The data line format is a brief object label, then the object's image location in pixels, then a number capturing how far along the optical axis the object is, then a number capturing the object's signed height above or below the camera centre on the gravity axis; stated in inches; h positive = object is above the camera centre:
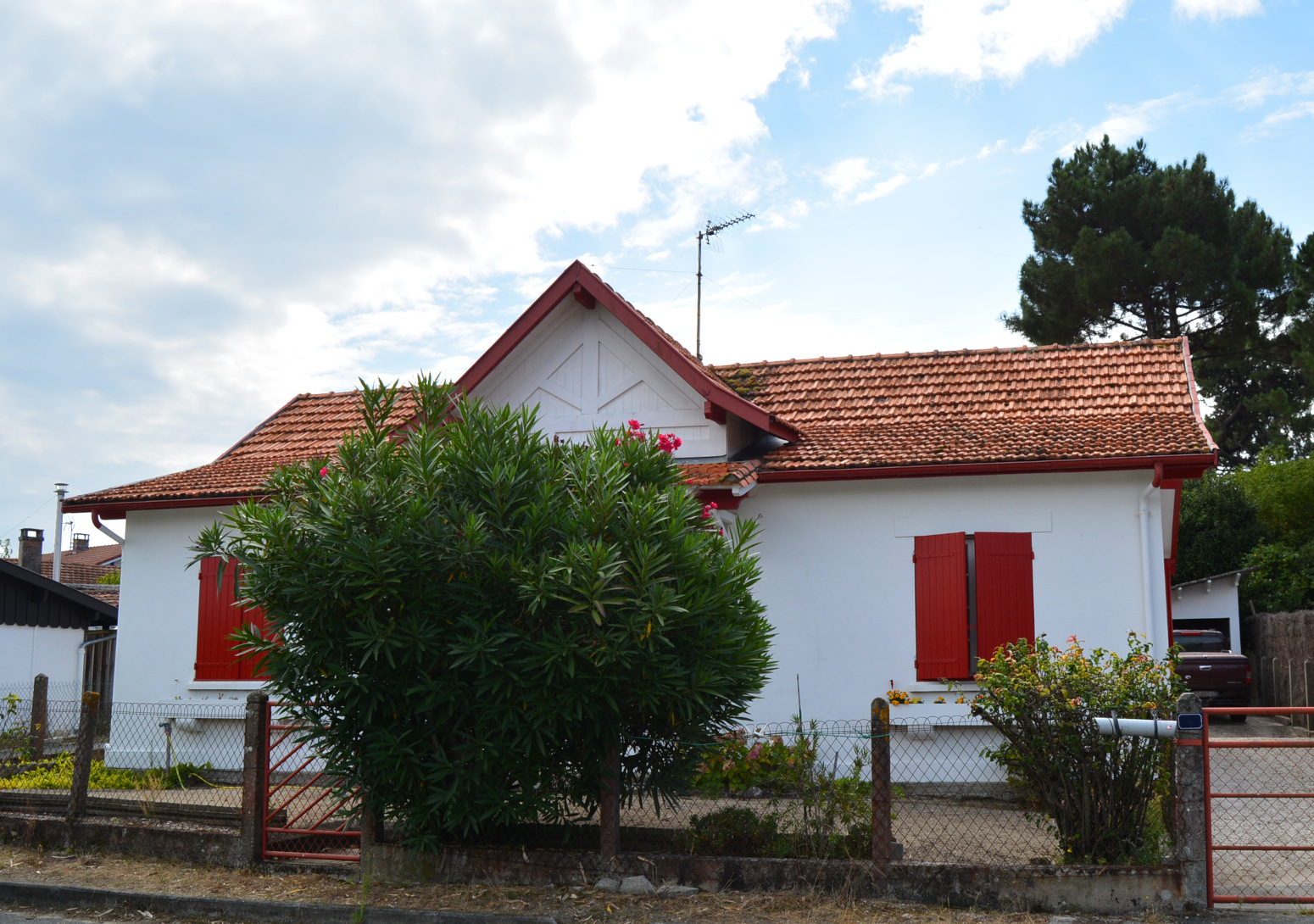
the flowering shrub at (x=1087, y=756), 261.3 -33.2
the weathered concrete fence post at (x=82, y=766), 344.2 -50.0
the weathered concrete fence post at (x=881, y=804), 262.7 -45.9
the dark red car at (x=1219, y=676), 768.3 -36.1
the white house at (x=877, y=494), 407.8 +54.2
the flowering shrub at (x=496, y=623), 259.1 -1.0
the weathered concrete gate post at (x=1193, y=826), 248.5 -48.0
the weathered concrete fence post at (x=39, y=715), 415.8 -41.5
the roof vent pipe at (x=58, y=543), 1119.6 +79.4
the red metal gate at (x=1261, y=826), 258.7 -67.8
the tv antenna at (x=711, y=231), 719.1 +273.4
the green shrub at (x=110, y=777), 422.0 -70.8
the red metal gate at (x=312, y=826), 301.7 -66.7
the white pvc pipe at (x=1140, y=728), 252.7 -24.8
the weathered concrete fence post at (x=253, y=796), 308.0 -53.3
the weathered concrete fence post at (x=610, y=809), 276.2 -50.3
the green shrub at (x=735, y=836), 278.1 -57.8
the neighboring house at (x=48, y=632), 748.0 -12.9
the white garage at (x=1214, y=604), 934.4 +21.1
